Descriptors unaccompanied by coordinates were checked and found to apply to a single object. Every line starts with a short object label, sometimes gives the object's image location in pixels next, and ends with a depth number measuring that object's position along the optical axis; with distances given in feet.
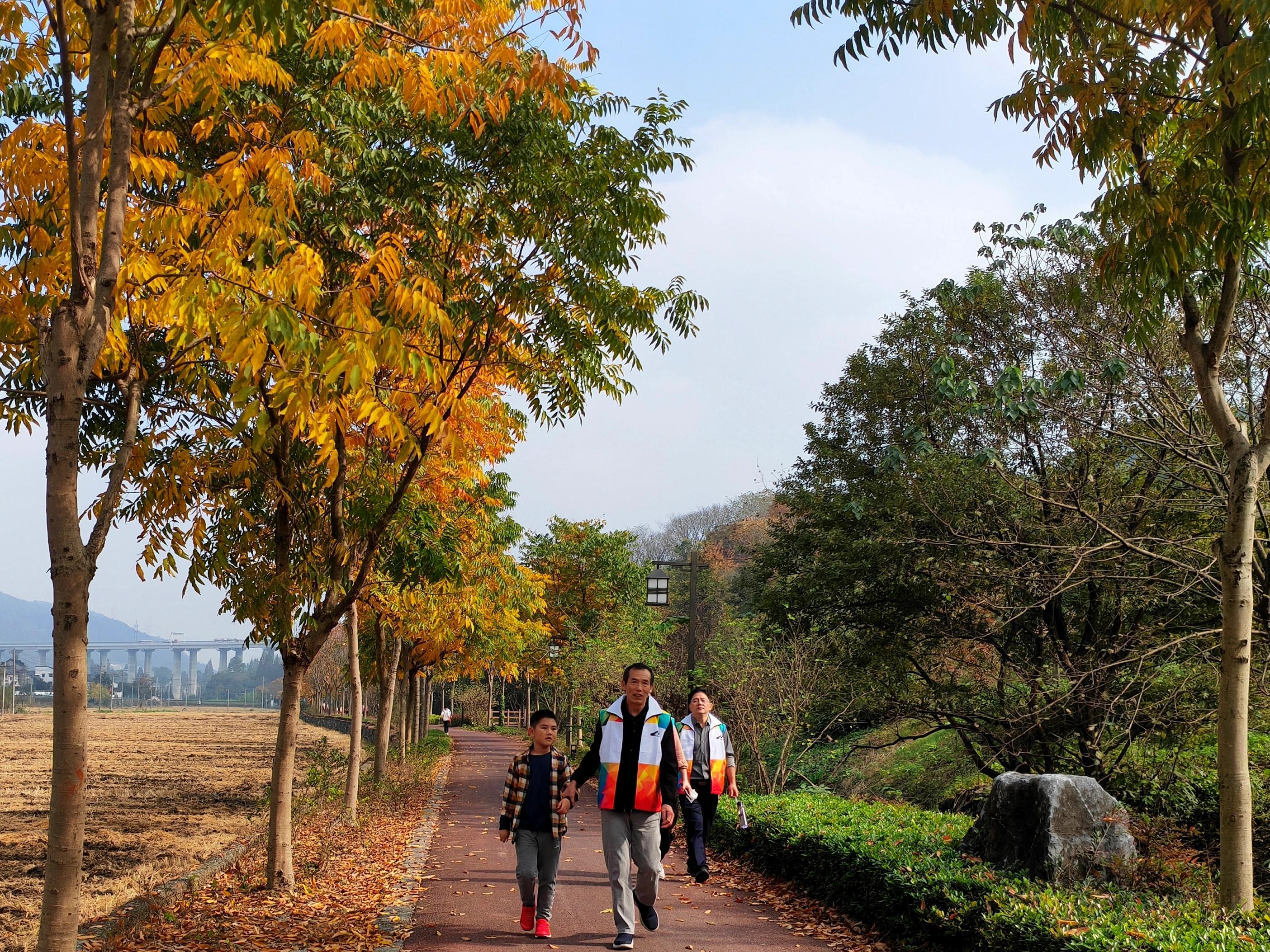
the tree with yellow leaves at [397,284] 24.89
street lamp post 69.05
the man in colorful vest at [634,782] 24.72
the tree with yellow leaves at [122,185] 14.69
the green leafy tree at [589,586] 119.03
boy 25.49
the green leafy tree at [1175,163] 20.43
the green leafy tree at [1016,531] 38.60
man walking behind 31.07
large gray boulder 25.40
